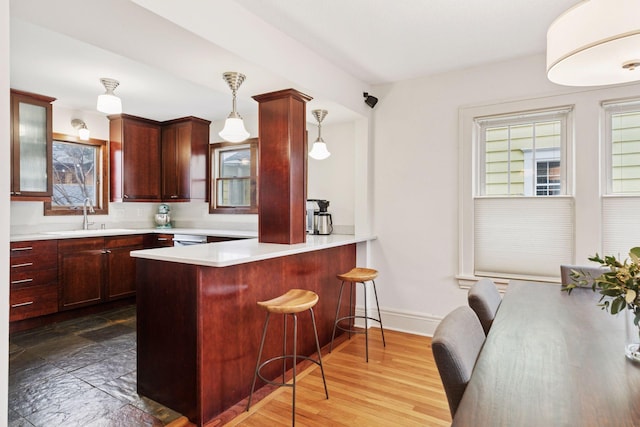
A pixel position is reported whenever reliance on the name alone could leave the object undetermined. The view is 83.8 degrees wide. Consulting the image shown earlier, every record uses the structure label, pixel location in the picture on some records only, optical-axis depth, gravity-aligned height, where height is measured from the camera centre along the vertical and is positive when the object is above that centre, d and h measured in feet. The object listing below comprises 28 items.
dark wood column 9.52 +1.24
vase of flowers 3.63 -0.81
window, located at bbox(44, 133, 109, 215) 14.62 +1.56
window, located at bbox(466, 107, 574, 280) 9.85 +0.44
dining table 2.70 -1.54
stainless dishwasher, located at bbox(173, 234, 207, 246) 14.42 -1.14
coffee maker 12.60 -0.30
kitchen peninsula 6.63 -2.21
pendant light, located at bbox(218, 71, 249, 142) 8.57 +2.13
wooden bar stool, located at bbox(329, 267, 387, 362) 9.60 -1.76
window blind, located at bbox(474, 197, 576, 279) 9.79 -0.71
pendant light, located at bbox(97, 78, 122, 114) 9.00 +2.73
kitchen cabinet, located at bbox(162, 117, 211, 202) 16.21 +2.45
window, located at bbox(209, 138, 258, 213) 15.79 +1.60
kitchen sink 13.16 -0.79
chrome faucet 15.17 -0.10
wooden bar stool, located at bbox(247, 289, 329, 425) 6.66 -1.80
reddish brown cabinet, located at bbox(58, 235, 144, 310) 12.66 -2.20
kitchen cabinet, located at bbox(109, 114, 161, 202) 15.71 +2.44
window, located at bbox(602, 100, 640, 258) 9.00 +0.88
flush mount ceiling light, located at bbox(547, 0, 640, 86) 3.70 +1.91
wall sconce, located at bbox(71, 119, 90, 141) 14.75 +3.52
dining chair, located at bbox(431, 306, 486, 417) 3.39 -1.44
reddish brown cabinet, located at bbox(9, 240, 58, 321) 11.29 -2.22
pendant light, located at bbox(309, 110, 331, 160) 11.34 +1.99
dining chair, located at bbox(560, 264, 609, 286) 7.11 -1.22
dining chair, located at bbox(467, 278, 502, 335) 5.42 -1.44
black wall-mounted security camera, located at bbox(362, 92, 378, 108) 11.87 +3.75
